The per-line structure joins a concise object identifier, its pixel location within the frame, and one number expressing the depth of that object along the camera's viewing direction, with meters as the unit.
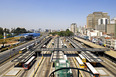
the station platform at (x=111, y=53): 34.62
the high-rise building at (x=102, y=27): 176.82
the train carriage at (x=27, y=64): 26.62
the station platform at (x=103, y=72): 23.58
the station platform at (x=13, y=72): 24.12
